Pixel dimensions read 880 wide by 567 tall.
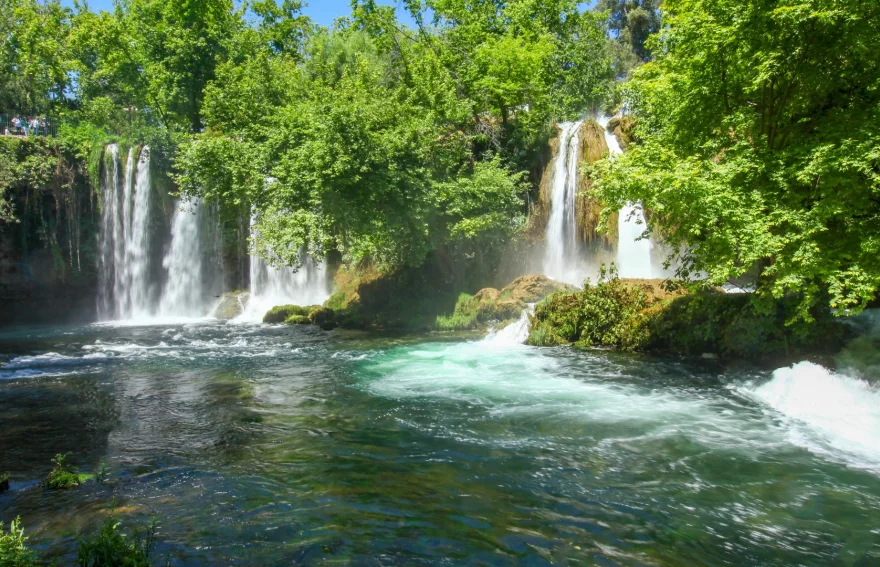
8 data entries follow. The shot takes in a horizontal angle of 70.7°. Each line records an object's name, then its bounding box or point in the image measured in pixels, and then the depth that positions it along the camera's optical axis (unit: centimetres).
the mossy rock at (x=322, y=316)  2233
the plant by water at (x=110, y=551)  434
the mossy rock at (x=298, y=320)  2320
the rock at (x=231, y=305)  2700
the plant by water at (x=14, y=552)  384
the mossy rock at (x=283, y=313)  2395
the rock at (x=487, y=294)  2100
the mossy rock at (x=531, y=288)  1969
